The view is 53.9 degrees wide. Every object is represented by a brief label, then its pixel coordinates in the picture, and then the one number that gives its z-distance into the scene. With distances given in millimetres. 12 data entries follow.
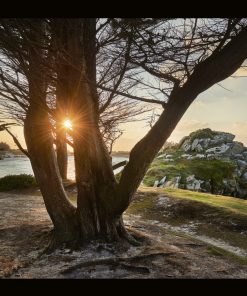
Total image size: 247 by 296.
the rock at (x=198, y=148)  27934
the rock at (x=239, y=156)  26871
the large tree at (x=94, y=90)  4394
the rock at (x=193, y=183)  20081
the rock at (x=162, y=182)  19405
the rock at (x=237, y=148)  27830
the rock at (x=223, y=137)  29617
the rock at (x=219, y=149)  27412
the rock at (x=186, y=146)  29242
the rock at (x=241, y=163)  25020
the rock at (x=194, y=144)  28810
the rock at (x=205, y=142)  28822
